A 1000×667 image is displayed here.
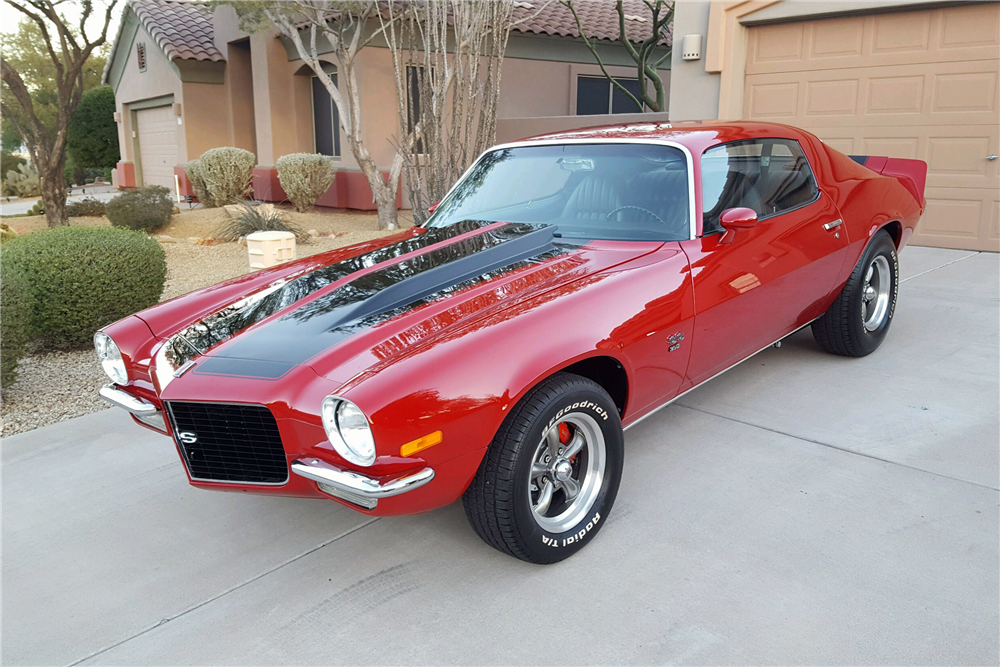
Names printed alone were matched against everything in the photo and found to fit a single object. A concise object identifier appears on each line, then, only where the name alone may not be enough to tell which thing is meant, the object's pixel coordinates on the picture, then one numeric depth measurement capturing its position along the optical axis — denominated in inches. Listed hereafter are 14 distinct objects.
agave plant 416.5
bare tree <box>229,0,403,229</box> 448.8
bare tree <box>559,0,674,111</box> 579.5
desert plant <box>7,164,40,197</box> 959.0
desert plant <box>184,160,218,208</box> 604.8
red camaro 97.4
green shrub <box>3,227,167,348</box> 217.3
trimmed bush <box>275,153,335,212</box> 530.0
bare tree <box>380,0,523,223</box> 350.0
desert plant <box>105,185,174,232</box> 463.2
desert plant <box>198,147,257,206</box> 583.2
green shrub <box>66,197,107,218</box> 563.4
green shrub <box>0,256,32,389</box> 180.7
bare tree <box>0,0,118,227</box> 444.5
